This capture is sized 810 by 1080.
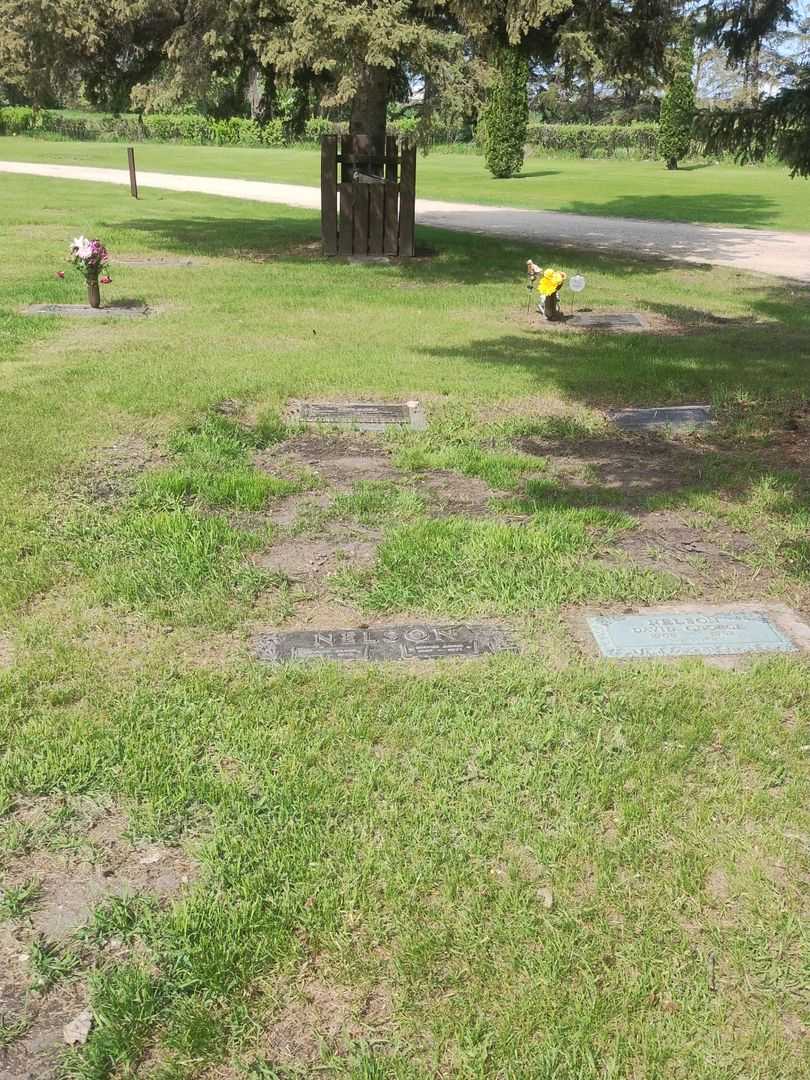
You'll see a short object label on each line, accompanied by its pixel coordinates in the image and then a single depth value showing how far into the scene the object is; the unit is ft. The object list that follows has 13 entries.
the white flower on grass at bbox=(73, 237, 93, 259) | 32.91
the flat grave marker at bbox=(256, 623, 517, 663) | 12.69
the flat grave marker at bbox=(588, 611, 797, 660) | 12.94
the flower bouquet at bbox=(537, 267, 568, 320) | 34.06
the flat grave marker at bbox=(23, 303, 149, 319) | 33.91
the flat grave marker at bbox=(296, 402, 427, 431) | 22.47
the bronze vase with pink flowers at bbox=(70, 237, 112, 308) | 32.99
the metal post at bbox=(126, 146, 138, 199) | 74.78
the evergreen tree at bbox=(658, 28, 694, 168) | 133.39
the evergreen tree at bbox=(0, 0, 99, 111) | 42.14
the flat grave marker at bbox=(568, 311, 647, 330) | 34.88
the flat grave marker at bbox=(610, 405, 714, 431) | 23.13
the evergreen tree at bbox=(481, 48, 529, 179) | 120.78
